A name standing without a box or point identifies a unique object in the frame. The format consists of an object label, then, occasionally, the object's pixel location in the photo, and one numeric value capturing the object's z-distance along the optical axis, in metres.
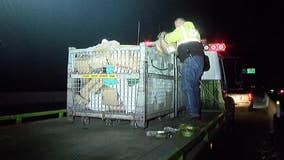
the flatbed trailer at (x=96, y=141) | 2.20
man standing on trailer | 3.93
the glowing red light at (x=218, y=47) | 6.08
